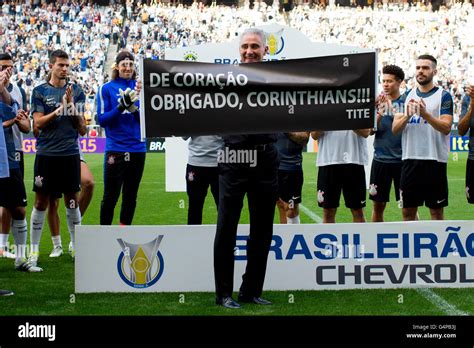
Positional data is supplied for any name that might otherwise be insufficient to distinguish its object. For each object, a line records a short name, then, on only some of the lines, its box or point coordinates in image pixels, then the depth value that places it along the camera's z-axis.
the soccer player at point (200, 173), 7.76
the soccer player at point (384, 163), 8.73
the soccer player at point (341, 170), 7.91
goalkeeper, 8.23
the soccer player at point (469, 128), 7.96
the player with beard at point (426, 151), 7.41
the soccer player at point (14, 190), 7.01
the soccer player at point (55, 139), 7.98
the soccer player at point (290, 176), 9.06
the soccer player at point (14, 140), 7.92
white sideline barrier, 6.53
